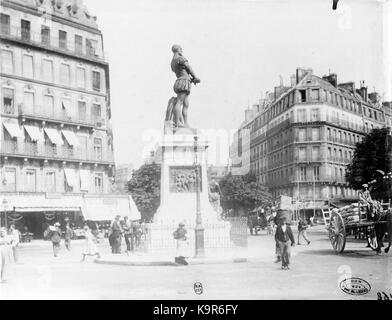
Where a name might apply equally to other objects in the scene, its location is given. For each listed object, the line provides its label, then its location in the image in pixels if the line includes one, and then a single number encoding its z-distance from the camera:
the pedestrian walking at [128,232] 19.02
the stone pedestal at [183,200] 19.06
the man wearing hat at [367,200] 16.19
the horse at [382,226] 15.43
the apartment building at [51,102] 26.52
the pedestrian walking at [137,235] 21.53
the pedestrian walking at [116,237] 19.38
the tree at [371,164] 19.31
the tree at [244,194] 37.22
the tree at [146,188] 43.06
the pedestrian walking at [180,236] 16.59
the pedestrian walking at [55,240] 19.58
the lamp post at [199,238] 15.44
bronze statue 19.70
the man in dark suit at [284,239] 14.04
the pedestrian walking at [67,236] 23.03
